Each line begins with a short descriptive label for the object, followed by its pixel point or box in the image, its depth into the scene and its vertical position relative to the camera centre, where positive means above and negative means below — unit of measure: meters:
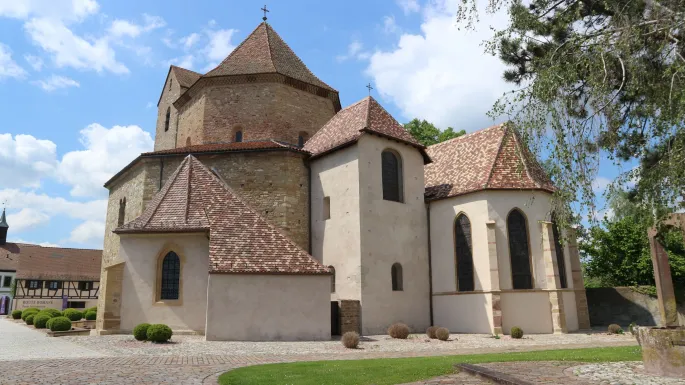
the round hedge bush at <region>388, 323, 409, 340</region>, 18.28 -1.35
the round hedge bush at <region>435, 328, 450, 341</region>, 17.66 -1.43
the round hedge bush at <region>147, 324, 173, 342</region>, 15.70 -1.09
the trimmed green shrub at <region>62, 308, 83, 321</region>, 31.31 -0.89
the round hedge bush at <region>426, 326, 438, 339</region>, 18.52 -1.42
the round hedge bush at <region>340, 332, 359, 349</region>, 14.95 -1.37
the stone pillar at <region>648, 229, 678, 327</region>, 8.92 +0.14
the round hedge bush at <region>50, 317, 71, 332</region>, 20.84 -1.02
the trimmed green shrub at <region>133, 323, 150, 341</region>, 16.03 -1.08
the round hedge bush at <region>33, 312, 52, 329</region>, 25.80 -1.04
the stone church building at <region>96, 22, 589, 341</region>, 18.17 +2.37
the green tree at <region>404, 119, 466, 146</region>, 36.59 +12.26
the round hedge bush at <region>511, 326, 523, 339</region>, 18.12 -1.47
